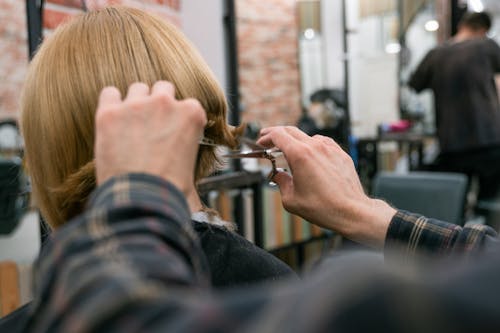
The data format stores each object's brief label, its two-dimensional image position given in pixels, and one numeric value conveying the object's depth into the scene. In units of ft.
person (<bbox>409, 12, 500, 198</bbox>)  11.68
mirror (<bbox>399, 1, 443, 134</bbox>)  19.88
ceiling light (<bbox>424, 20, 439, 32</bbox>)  19.69
